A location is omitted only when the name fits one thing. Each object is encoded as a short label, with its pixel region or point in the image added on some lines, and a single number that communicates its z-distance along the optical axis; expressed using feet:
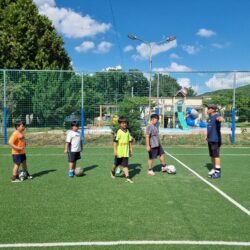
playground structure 59.52
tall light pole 88.71
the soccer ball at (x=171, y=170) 28.49
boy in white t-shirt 27.14
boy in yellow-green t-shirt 25.85
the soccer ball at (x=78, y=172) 27.49
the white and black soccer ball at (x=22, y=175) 25.80
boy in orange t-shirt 25.32
